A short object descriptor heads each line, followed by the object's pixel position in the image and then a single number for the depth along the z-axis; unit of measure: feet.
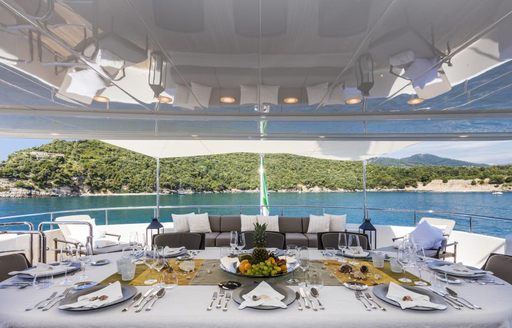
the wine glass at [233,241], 7.56
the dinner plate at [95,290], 4.44
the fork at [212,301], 4.52
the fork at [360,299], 4.53
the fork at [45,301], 4.49
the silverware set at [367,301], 4.54
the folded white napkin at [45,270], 5.82
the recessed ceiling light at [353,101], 10.77
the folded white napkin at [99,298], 4.48
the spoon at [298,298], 4.55
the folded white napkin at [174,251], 7.78
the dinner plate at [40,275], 5.81
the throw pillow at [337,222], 18.34
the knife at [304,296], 4.63
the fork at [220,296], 4.60
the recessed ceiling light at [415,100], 10.76
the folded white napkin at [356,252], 7.74
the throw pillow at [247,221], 18.38
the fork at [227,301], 4.48
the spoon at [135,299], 4.51
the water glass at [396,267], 6.39
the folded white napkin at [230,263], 6.46
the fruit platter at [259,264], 5.93
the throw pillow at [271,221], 18.26
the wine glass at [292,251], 6.94
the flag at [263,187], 24.43
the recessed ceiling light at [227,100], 10.73
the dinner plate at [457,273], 5.93
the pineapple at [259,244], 6.15
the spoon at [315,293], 4.86
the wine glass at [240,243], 7.64
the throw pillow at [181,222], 18.79
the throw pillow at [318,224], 18.16
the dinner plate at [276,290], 4.50
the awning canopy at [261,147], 17.79
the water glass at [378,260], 6.77
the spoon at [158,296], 4.53
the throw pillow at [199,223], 18.42
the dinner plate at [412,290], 4.48
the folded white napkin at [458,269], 6.10
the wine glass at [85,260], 5.85
